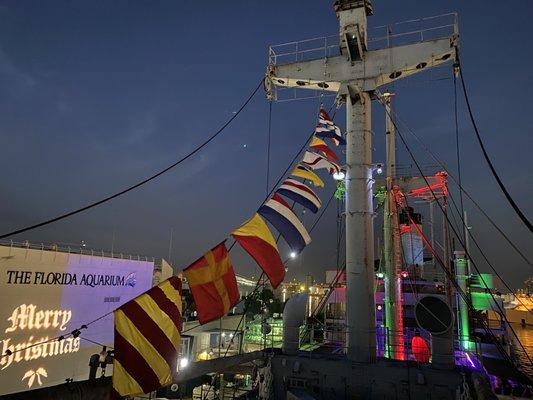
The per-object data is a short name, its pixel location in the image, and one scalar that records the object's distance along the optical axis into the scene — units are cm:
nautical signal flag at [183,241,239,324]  622
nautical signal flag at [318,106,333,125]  1081
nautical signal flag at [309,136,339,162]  1007
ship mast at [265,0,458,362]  934
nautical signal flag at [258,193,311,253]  792
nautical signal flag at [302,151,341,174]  951
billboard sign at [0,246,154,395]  1714
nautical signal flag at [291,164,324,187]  916
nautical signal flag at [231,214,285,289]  703
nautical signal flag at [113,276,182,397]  520
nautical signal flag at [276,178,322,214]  870
